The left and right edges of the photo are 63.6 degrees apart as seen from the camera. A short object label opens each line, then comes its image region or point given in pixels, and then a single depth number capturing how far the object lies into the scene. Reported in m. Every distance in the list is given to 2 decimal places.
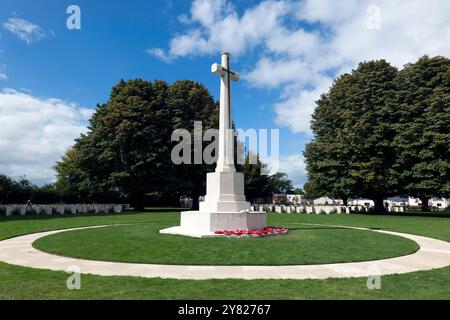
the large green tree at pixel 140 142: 38.53
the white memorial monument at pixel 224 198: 15.39
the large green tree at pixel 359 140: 35.00
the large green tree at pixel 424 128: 31.83
